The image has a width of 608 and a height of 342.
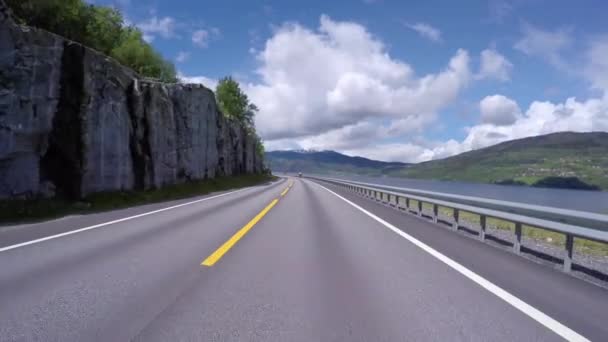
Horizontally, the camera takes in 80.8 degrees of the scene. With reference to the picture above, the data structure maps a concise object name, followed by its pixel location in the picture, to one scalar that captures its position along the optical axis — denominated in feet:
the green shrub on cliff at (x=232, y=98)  228.63
